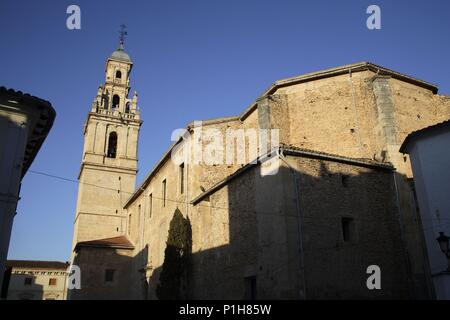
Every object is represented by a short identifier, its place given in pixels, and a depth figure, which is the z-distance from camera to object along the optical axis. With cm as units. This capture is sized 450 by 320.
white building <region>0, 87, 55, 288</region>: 890
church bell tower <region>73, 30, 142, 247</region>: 3028
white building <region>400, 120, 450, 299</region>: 1161
